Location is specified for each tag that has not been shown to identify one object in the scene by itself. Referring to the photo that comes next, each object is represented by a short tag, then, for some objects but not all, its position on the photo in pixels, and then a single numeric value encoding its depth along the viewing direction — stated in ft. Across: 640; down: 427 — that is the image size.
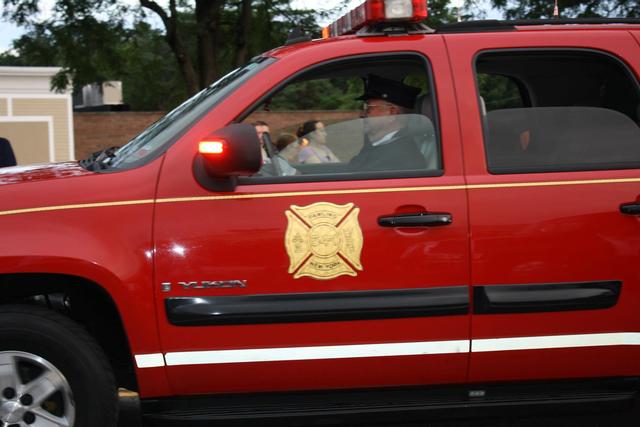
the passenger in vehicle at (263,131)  11.78
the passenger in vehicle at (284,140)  12.13
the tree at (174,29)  51.83
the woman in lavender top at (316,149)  11.93
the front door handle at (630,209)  11.39
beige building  104.42
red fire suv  10.71
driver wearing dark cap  11.57
